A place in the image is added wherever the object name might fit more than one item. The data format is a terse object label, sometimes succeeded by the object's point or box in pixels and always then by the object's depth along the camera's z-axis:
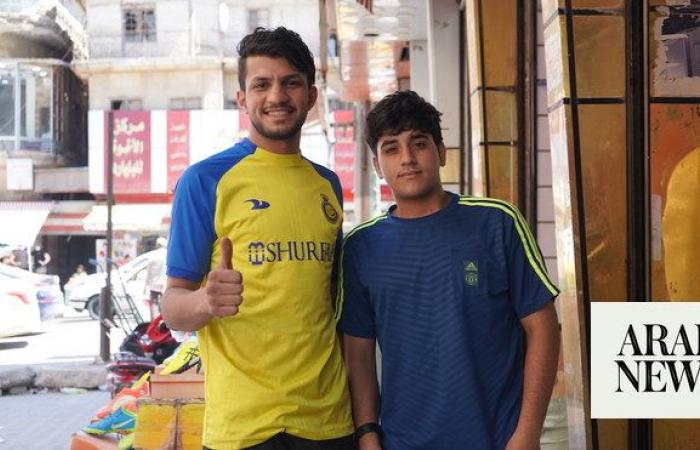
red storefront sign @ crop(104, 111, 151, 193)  30.89
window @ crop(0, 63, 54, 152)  32.34
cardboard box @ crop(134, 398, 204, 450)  4.56
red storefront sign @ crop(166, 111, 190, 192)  30.84
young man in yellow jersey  2.44
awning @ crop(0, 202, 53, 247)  29.52
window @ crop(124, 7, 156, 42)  33.22
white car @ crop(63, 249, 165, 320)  19.05
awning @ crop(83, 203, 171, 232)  30.06
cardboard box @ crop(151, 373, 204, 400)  4.65
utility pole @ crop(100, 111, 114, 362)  12.74
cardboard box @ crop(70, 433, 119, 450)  5.39
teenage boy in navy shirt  2.39
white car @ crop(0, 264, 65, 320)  15.94
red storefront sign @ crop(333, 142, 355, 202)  29.92
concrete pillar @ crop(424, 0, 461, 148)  9.16
